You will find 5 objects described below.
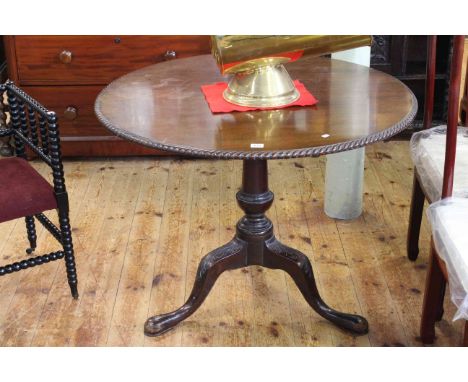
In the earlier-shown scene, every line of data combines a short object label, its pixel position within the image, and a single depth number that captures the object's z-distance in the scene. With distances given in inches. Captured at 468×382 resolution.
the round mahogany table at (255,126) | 68.0
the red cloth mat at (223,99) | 76.3
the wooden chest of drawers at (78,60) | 130.2
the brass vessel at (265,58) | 71.6
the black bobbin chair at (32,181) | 85.5
